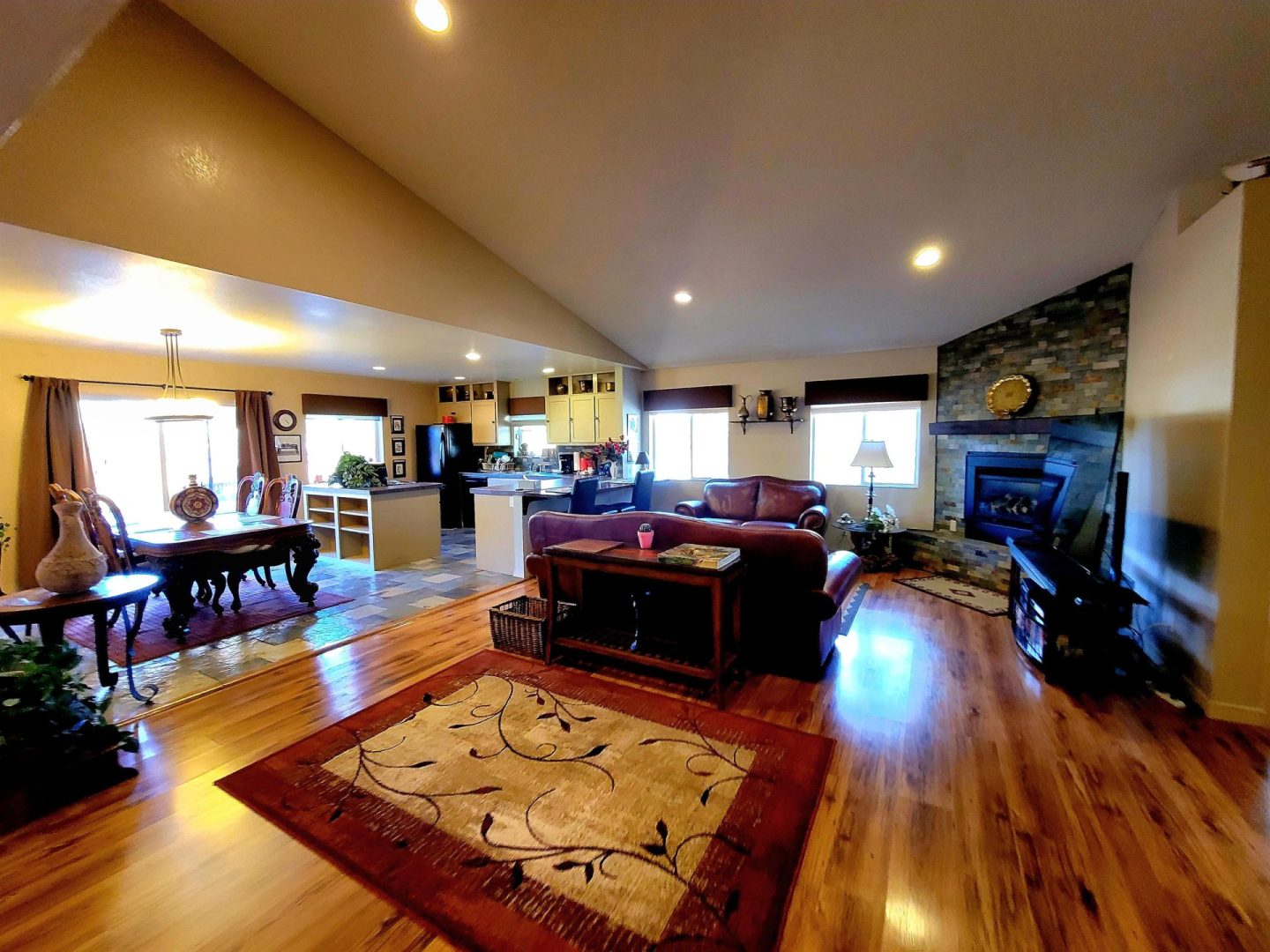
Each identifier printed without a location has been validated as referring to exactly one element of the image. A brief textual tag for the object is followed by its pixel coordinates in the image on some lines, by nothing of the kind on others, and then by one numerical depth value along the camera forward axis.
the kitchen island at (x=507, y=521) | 4.98
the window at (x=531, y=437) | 7.91
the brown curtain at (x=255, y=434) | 5.94
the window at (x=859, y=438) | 5.68
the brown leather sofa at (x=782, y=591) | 2.69
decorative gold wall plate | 4.53
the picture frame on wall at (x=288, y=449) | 6.35
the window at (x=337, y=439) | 6.79
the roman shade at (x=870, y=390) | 5.44
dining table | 3.33
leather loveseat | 5.48
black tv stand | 2.56
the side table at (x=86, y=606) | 2.11
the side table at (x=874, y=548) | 5.25
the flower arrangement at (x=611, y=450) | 6.40
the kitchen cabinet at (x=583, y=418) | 6.85
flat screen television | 2.96
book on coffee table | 2.48
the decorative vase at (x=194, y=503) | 3.78
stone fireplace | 3.95
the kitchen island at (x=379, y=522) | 5.26
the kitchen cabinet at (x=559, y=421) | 7.02
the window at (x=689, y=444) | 6.77
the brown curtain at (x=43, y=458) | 4.59
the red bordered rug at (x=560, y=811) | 1.42
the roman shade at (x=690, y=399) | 6.52
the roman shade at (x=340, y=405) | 6.59
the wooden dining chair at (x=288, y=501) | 4.62
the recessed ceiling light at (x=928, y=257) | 3.73
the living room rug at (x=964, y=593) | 4.00
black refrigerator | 7.84
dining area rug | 3.25
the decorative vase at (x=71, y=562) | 2.23
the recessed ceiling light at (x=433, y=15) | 2.27
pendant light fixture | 3.89
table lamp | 5.12
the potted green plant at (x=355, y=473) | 5.17
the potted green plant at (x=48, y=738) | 1.76
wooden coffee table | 2.50
